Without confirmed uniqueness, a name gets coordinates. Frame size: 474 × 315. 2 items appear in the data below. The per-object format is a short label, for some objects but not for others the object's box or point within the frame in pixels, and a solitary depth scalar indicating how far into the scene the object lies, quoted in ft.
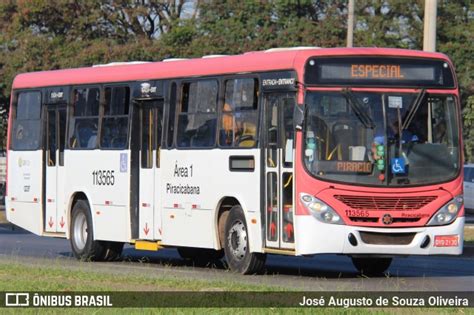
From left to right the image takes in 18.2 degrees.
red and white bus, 62.13
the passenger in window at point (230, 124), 66.95
